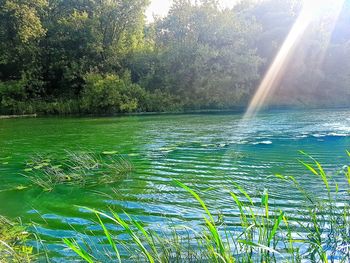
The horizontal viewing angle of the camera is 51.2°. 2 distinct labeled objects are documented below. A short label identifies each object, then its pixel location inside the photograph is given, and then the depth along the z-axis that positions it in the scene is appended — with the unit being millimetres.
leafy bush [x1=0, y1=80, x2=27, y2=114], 29969
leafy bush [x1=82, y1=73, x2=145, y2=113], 29672
